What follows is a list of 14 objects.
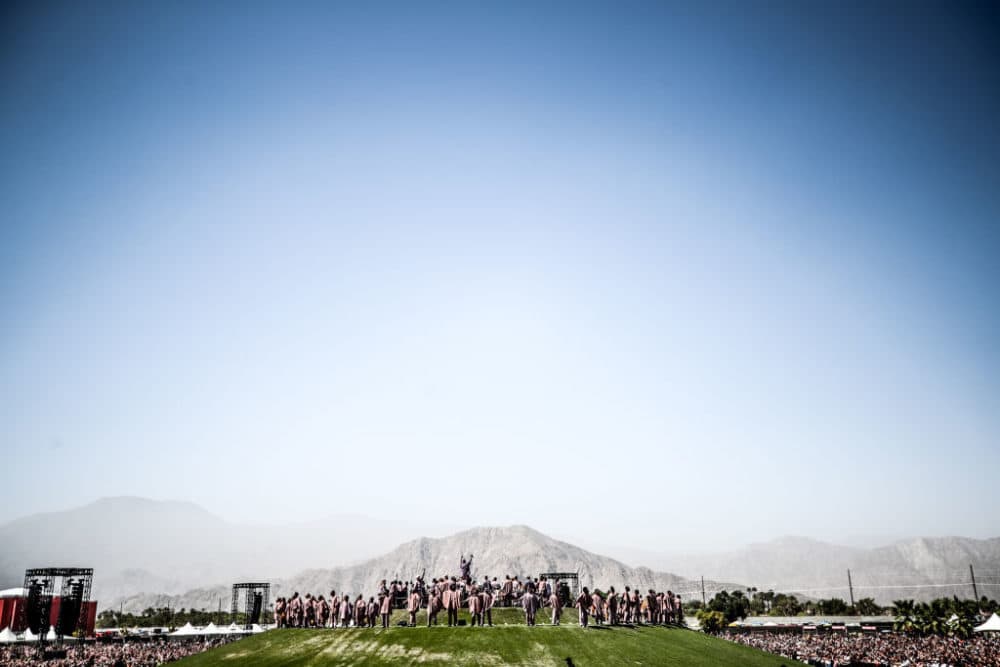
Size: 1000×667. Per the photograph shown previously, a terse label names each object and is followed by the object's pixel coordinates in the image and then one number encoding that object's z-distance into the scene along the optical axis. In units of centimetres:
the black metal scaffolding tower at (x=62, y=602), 5679
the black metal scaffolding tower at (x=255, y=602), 6072
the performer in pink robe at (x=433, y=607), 3086
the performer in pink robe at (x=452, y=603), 3089
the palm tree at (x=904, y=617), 5431
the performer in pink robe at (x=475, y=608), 3048
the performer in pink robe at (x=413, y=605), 3120
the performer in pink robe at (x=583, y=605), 3005
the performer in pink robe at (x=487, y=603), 3064
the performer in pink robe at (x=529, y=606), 3036
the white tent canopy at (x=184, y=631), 6175
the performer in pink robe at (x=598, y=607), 3129
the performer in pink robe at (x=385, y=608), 3180
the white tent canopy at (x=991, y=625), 5007
